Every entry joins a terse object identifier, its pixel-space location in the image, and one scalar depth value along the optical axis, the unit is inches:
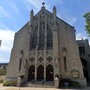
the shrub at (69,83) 608.6
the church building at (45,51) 695.2
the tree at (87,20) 501.7
